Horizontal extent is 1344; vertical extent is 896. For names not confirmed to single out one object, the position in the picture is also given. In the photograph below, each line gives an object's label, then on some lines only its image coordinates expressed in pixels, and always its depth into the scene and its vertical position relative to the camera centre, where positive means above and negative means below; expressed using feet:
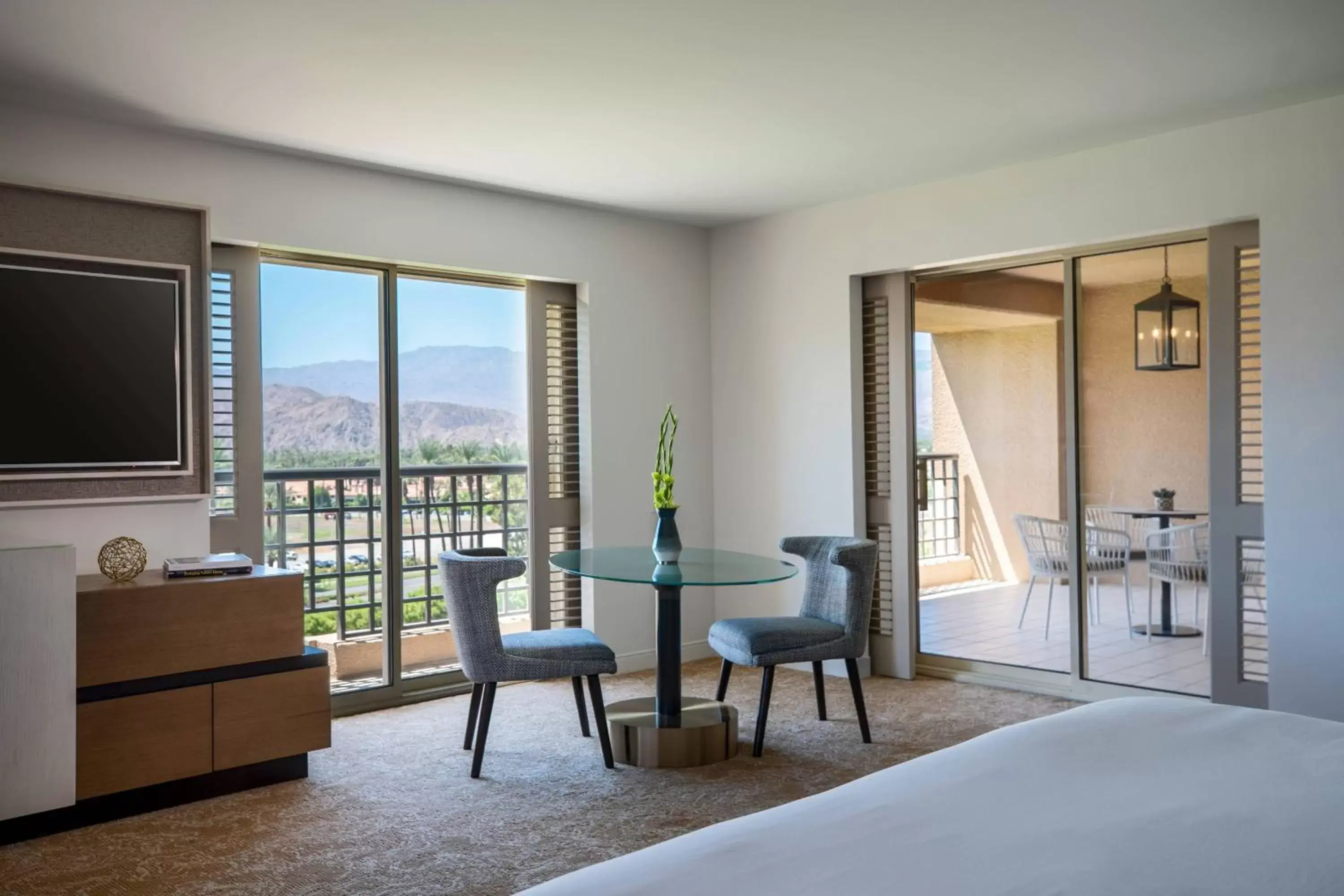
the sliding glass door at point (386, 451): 15.84 -0.03
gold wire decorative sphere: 11.95 -1.23
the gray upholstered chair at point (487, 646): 12.85 -2.46
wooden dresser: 11.35 -2.77
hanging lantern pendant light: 15.11 +1.64
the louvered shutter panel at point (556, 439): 18.57 +0.18
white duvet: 4.68 -1.93
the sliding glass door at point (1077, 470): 14.53 -0.40
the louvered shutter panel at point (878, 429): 18.56 +0.31
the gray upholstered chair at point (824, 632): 13.74 -2.49
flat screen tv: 12.31 +1.00
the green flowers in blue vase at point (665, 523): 14.02 -1.01
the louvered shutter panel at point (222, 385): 14.73 +0.92
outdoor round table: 15.17 -2.31
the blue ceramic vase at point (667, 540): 14.01 -1.25
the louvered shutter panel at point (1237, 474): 14.26 -0.42
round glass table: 13.08 -3.37
